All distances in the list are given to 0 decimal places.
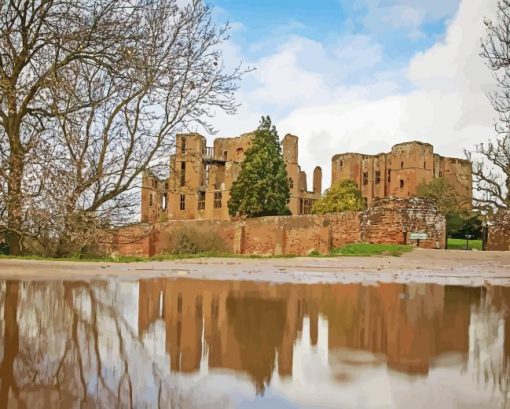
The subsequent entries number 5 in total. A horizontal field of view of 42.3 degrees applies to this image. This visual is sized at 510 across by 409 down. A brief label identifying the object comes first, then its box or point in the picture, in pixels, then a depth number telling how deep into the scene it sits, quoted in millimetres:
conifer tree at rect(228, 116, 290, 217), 48219
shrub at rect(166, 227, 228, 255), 36188
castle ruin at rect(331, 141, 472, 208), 68688
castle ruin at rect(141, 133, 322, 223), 59906
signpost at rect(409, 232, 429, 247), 30578
